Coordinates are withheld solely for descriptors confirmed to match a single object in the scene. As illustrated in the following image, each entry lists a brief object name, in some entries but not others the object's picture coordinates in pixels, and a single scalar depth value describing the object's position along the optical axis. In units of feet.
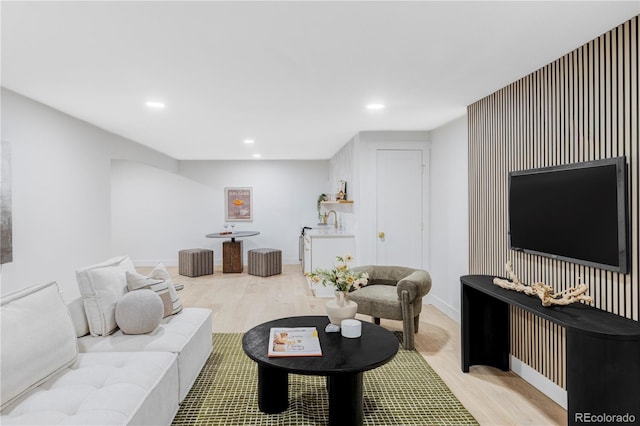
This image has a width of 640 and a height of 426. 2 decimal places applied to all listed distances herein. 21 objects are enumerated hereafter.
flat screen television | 6.96
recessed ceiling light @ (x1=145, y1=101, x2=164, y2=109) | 11.85
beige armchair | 11.74
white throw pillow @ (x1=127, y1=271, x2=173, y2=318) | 9.04
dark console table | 6.04
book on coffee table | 7.59
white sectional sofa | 5.52
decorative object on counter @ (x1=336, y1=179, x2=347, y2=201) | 20.42
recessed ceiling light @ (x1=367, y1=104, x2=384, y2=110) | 12.35
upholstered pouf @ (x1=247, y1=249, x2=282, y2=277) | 23.79
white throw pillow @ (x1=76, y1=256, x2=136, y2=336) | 8.30
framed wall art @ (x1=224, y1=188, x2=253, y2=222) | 28.40
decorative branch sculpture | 7.41
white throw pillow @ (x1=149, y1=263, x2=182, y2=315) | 9.85
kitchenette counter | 18.58
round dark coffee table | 7.02
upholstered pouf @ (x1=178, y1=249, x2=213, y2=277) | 23.70
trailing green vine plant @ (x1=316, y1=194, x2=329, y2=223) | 26.61
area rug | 7.93
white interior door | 16.90
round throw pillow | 8.32
